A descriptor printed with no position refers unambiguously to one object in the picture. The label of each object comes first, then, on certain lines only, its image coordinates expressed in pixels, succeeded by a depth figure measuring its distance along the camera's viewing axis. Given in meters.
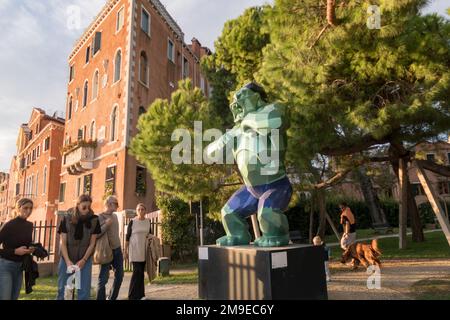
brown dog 6.69
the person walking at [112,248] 4.95
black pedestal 4.08
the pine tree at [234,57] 12.03
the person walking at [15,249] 3.93
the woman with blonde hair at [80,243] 4.25
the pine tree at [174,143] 8.77
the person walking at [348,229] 8.16
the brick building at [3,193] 51.38
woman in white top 5.22
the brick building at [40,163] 24.48
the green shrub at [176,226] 11.73
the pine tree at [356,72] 7.10
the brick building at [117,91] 16.28
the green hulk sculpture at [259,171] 4.67
